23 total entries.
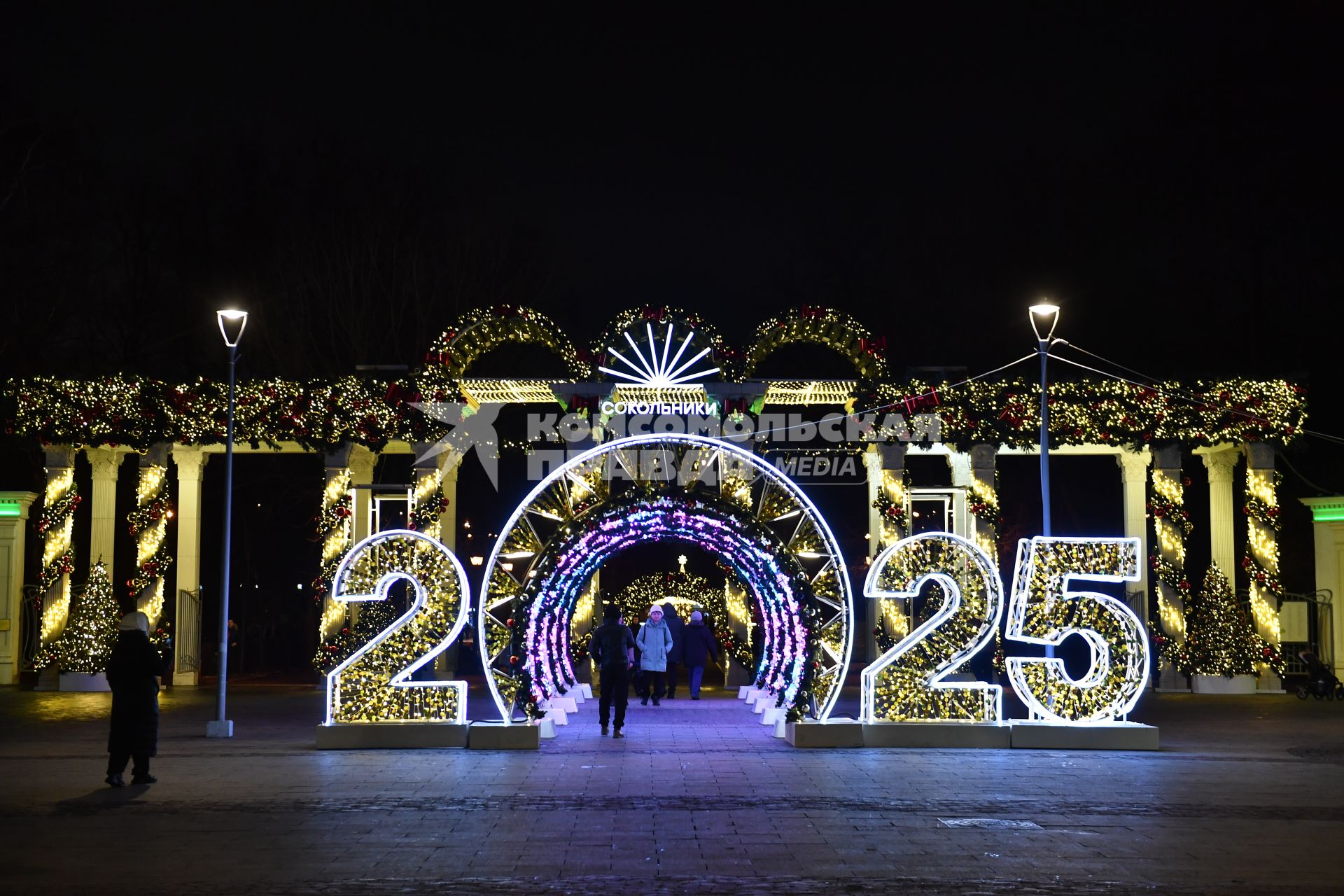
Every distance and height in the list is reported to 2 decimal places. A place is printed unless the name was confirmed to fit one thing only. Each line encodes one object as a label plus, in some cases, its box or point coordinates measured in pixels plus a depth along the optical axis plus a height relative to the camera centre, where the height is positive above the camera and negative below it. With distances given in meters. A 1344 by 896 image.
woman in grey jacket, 22.69 -0.85
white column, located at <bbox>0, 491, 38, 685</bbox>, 28.12 +0.53
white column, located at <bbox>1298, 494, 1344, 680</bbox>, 27.11 +0.48
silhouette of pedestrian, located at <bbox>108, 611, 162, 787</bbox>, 13.43 -0.99
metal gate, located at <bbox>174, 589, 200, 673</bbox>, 28.14 -0.85
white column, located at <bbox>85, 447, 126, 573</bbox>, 28.39 +1.66
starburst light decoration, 25.52 +3.66
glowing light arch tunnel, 17.30 +0.36
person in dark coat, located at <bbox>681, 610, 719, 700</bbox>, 24.50 -0.95
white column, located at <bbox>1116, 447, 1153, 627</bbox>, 28.72 +1.85
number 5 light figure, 16.91 -0.41
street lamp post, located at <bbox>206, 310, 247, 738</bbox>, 18.23 -0.21
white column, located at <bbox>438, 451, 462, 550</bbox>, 28.02 +1.47
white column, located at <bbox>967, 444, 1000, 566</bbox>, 27.33 +1.69
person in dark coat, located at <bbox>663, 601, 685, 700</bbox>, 24.30 -0.76
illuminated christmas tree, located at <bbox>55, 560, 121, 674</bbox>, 26.55 -0.76
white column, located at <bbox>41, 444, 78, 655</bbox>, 27.45 +0.74
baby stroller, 25.33 -1.63
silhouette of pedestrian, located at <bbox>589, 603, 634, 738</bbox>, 17.95 -0.87
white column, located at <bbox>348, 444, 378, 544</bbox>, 28.78 +2.06
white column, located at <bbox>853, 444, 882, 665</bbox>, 27.53 +1.05
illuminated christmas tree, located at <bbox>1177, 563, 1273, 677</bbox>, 26.14 -0.89
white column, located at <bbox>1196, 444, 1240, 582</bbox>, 28.01 +1.51
